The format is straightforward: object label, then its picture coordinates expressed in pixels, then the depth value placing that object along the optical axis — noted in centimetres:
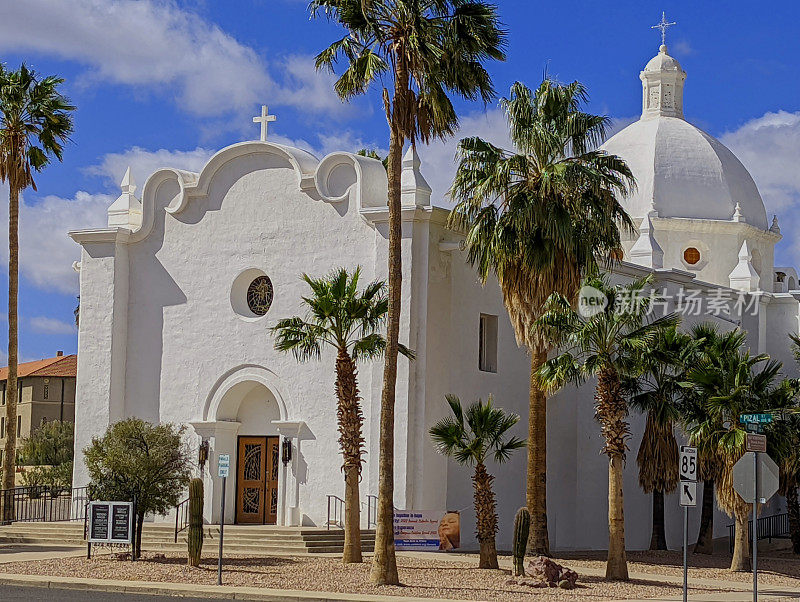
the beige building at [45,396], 8638
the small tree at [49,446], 6869
